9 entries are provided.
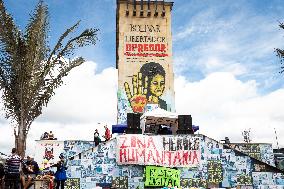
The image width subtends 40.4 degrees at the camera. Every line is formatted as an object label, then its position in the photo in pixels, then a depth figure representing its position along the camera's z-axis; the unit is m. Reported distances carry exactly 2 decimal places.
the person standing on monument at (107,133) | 23.25
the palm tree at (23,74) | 14.81
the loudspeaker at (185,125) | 19.67
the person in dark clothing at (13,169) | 11.73
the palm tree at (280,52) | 14.08
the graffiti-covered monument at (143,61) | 36.56
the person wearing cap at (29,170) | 12.59
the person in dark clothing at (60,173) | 16.41
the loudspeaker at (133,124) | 19.12
